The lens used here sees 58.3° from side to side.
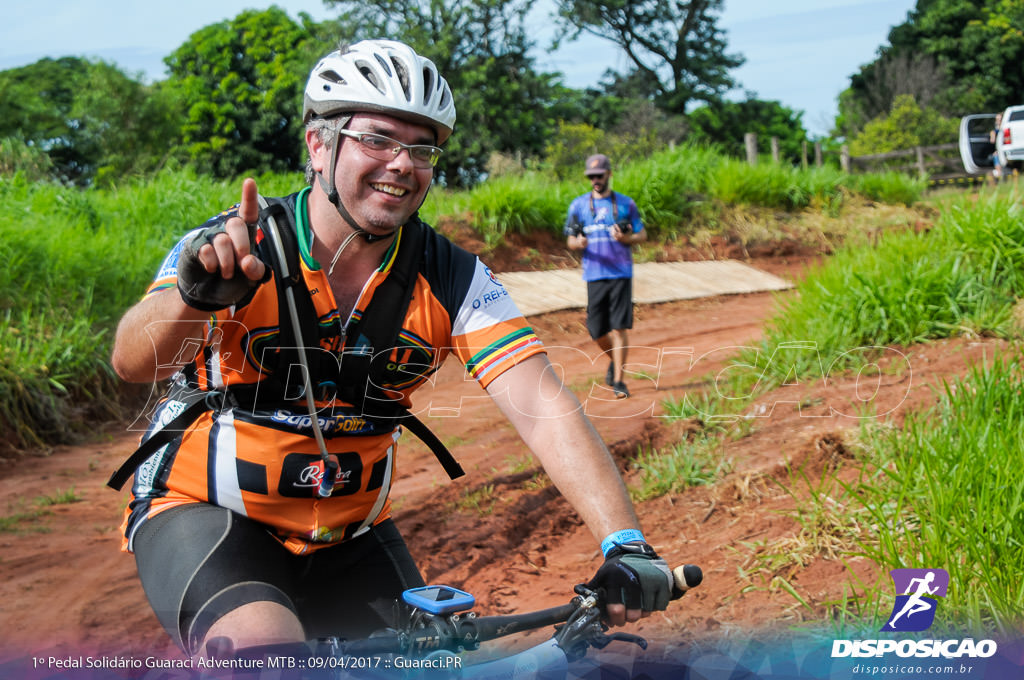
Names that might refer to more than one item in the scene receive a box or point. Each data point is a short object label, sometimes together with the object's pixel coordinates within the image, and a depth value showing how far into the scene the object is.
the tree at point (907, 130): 34.50
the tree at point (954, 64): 39.78
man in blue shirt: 8.89
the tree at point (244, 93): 32.31
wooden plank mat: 12.80
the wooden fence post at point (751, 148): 21.33
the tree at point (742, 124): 44.66
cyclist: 2.19
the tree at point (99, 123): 28.56
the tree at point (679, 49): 44.53
